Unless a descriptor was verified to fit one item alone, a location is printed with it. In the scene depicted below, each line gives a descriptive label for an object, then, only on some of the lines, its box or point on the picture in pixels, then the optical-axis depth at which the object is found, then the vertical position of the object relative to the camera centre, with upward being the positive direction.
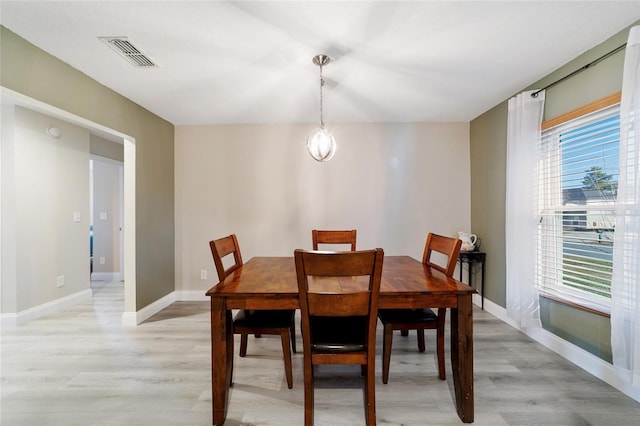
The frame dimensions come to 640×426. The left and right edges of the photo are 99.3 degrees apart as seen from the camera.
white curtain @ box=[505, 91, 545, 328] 2.32 +0.00
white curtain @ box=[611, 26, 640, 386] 1.51 -0.16
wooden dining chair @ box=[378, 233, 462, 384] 1.75 -0.73
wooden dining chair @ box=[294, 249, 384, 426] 1.23 -0.48
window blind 1.84 +0.01
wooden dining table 1.41 -0.51
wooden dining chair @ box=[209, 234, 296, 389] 1.70 -0.72
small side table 3.07 -0.56
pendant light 2.18 +0.53
